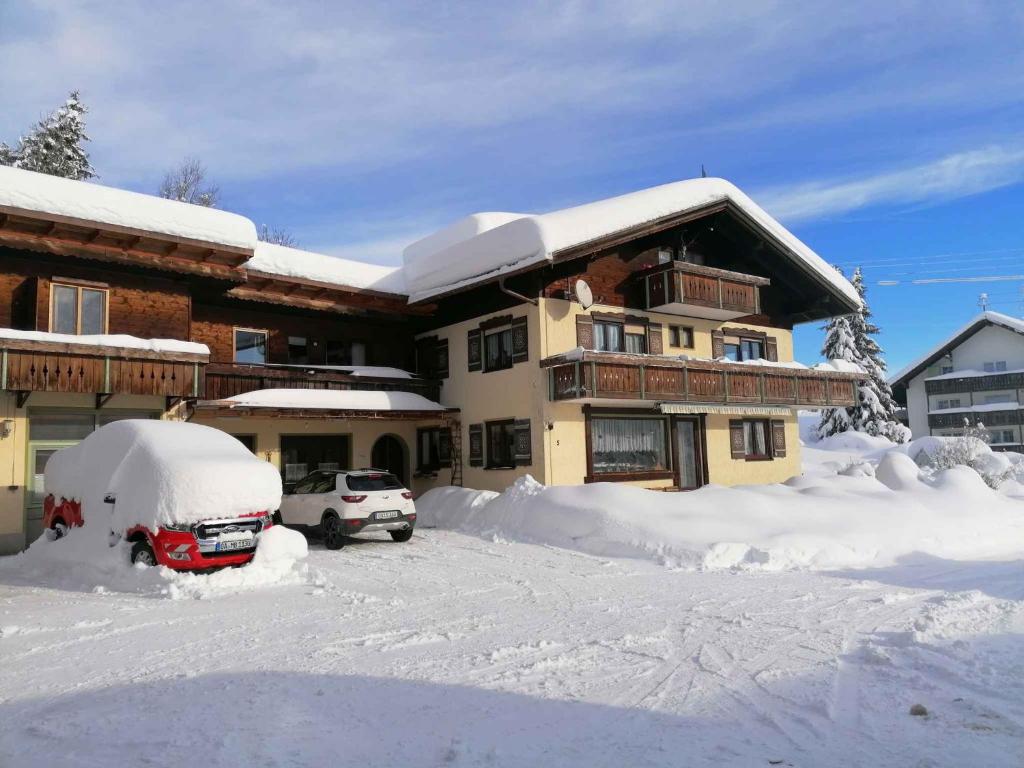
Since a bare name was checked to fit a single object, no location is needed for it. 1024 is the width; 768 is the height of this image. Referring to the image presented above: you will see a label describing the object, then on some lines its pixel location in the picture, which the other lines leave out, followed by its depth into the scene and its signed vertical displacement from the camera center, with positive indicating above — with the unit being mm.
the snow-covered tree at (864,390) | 44719 +2941
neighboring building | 46750 +3408
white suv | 15008 -1034
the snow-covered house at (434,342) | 15695 +2949
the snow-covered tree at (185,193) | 39281 +13680
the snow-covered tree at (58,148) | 38344 +16021
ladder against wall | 21734 +147
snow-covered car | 10773 -563
